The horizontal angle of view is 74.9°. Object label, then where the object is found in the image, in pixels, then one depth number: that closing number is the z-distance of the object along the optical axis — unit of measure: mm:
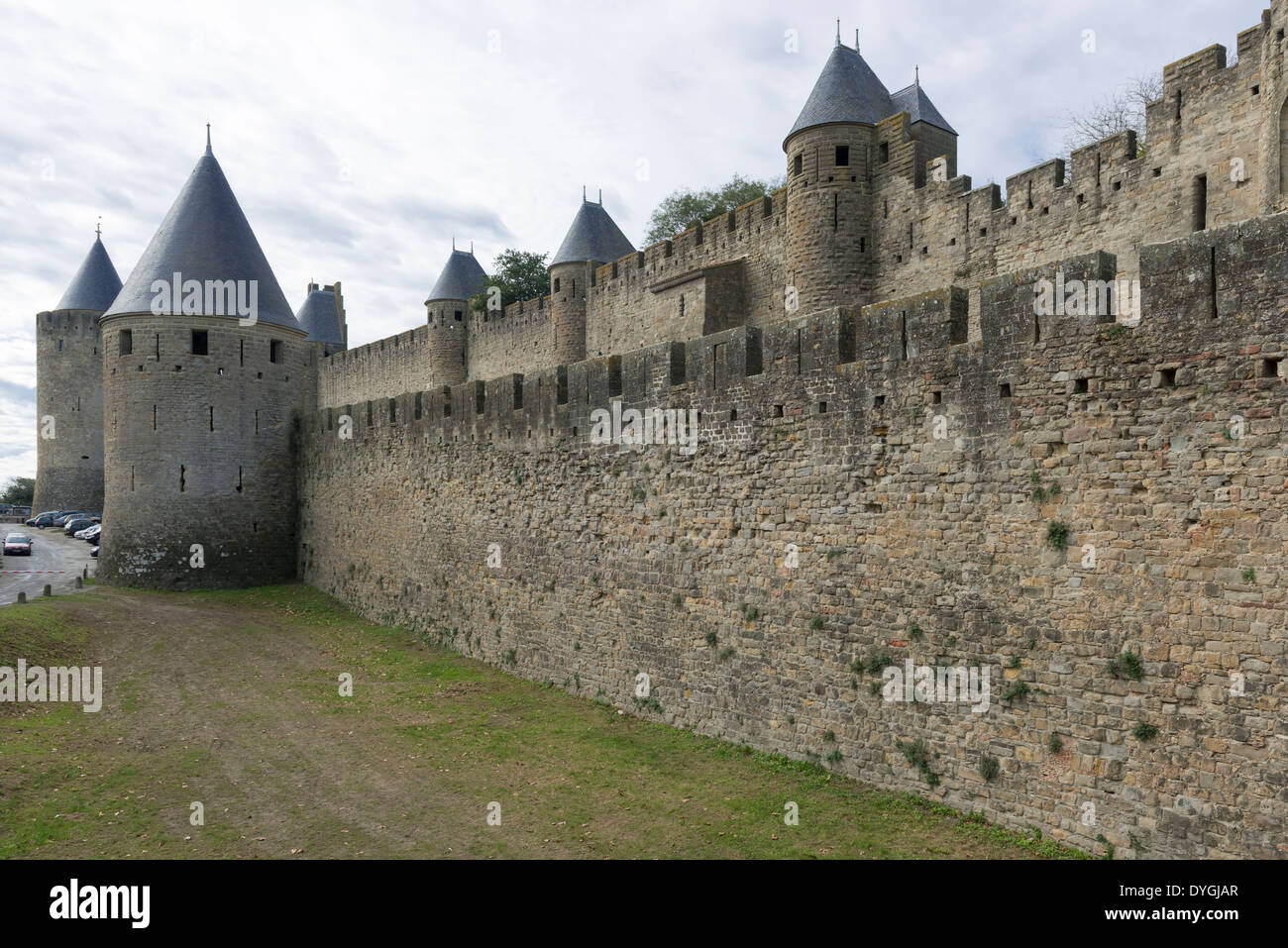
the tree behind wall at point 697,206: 40406
